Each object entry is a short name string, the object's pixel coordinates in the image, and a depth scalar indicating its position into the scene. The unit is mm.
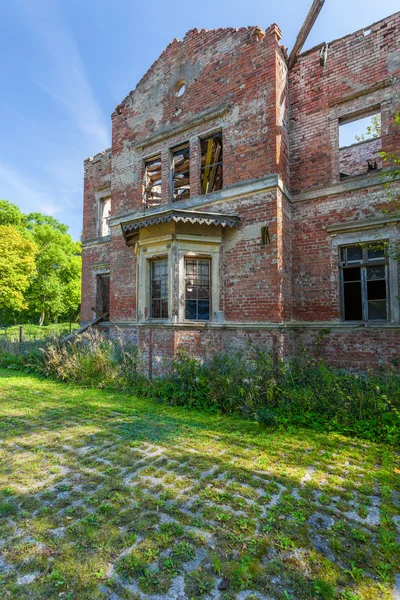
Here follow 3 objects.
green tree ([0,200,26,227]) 30031
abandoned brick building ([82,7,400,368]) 7750
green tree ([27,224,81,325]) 30375
